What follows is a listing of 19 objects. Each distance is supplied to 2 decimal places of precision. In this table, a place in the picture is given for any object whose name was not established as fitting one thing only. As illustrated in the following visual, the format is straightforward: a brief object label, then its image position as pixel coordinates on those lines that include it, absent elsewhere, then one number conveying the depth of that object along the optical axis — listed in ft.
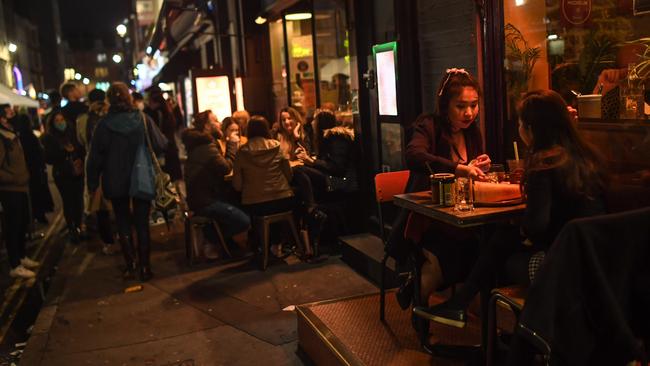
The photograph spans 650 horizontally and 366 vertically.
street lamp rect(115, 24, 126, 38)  128.26
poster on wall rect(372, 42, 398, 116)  21.50
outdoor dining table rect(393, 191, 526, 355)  11.82
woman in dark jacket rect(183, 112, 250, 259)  24.25
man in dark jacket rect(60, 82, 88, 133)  30.71
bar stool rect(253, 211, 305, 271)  23.89
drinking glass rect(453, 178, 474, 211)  12.76
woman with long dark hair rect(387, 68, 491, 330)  13.60
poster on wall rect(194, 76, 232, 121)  38.70
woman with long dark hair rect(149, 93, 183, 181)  35.09
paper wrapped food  12.73
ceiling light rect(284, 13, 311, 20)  36.17
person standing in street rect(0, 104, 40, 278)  25.21
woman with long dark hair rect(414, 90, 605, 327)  11.00
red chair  16.52
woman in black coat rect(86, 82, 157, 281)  22.80
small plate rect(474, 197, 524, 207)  12.57
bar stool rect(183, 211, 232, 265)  25.04
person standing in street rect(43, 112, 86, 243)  29.99
